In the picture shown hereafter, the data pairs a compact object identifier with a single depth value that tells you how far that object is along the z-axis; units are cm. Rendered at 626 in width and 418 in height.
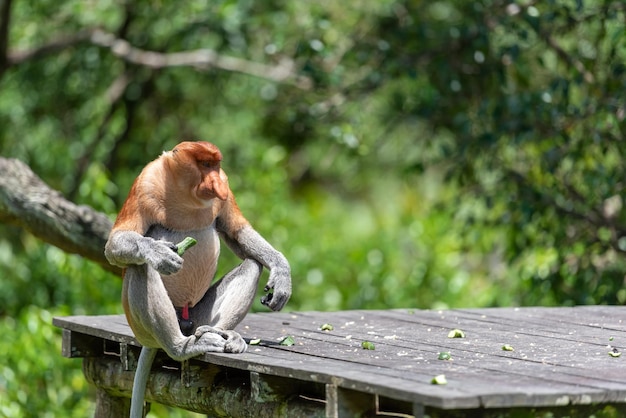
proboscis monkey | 840
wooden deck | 663
